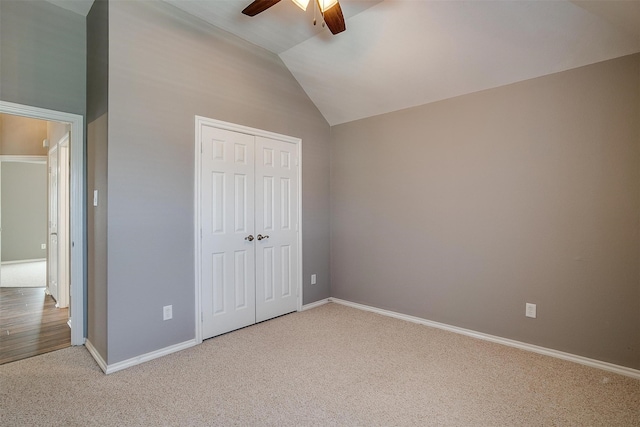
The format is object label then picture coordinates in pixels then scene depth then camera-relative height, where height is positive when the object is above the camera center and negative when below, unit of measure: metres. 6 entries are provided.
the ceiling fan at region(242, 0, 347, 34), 1.98 +1.33
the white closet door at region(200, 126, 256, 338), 2.92 -0.19
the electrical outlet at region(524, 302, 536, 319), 2.71 -0.88
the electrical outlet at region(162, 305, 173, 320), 2.62 -0.86
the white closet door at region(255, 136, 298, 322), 3.39 -0.18
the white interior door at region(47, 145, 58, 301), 4.05 -0.20
